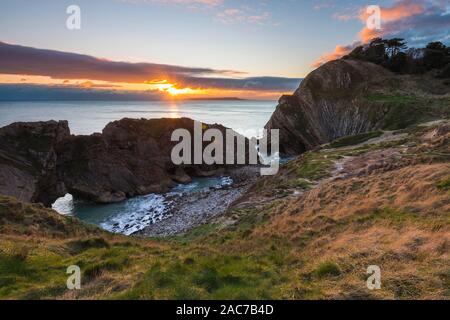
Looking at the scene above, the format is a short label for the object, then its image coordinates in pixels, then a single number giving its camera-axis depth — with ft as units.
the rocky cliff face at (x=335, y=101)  292.81
